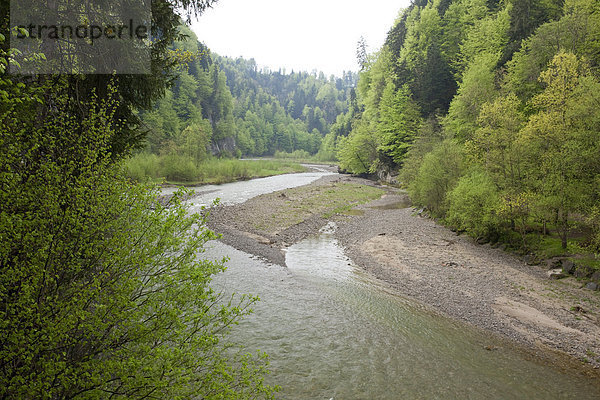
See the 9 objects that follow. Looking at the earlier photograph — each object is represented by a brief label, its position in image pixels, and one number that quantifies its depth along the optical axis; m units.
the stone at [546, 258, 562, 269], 16.61
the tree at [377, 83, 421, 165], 52.09
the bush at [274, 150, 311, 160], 141.12
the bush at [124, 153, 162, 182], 45.44
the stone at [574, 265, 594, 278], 15.10
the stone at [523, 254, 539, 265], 17.73
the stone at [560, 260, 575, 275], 15.76
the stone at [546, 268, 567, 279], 15.70
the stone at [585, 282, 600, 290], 14.24
